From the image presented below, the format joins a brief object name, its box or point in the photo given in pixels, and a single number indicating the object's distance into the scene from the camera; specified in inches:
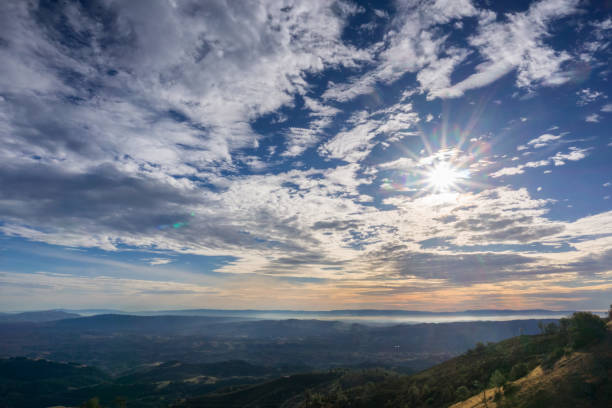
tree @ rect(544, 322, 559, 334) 3078.2
